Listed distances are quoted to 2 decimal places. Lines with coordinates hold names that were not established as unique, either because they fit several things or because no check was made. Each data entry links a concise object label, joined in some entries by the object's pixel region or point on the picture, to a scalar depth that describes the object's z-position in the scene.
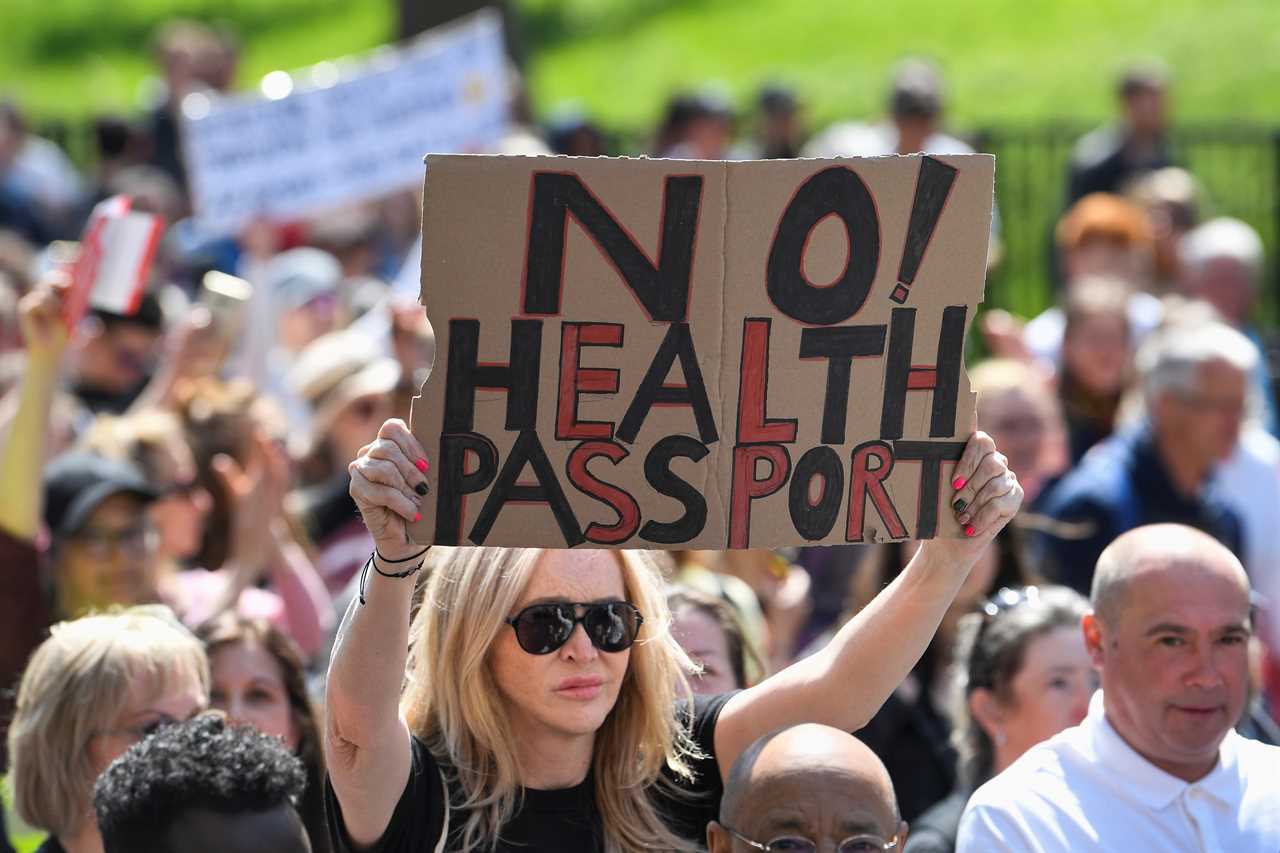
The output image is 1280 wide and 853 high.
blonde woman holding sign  7.00
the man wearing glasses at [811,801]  6.09
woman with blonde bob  8.13
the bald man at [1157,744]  7.77
